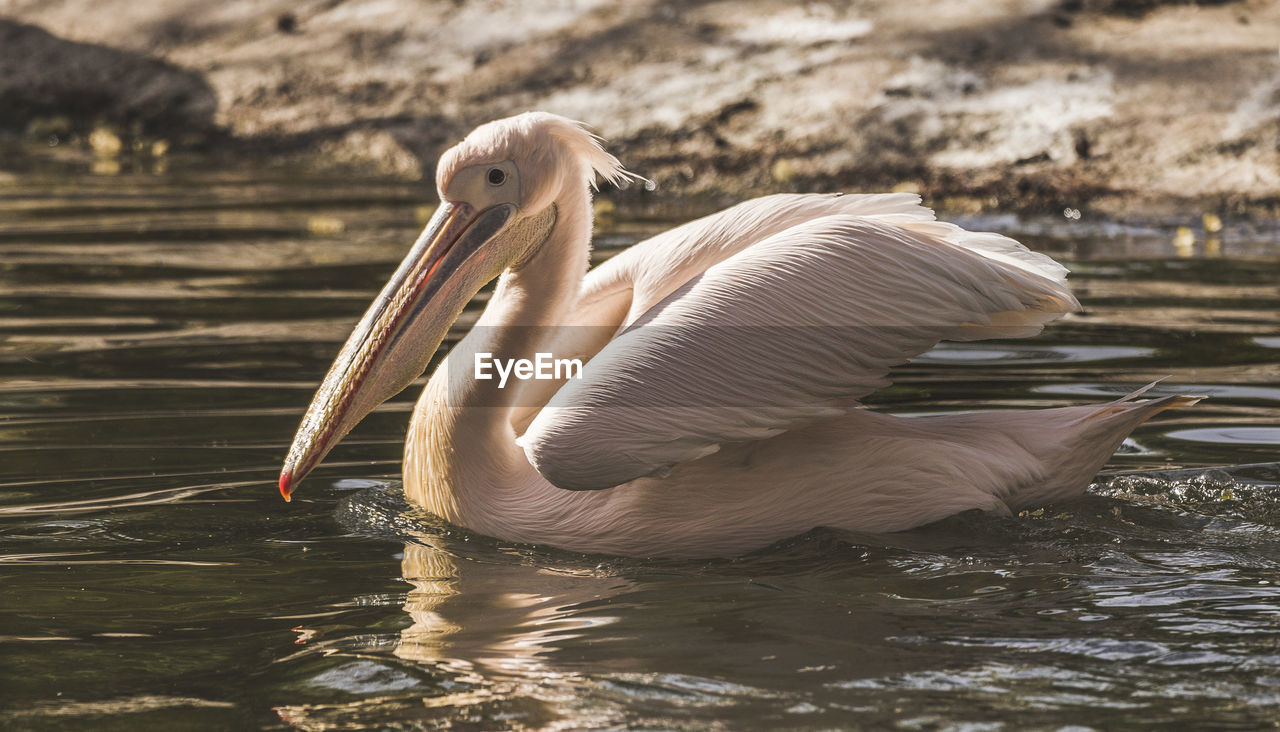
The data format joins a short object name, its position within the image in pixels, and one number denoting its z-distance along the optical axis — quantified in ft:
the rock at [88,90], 38.04
